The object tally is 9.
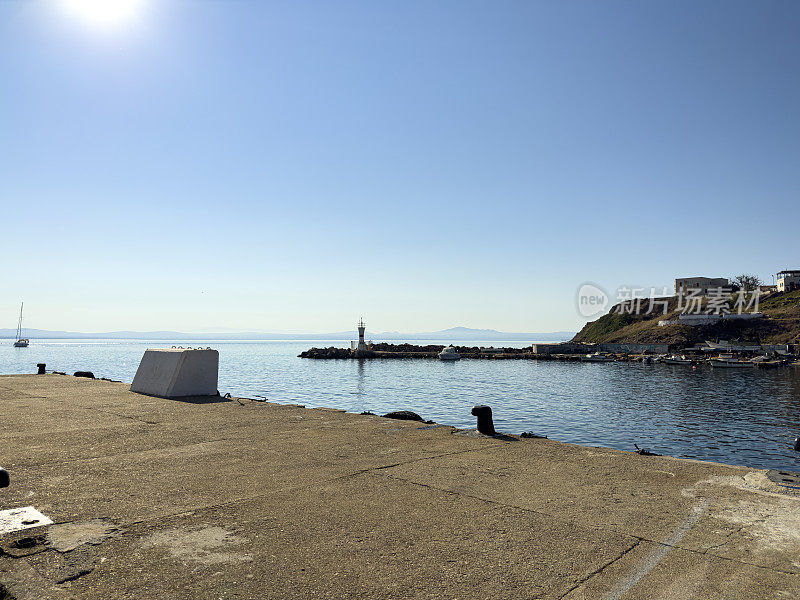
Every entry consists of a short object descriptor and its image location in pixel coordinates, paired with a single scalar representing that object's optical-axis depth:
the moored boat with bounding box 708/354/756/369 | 87.25
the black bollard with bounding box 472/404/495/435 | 10.34
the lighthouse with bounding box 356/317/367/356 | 126.62
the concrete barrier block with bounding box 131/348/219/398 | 15.81
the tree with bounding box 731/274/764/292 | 155.00
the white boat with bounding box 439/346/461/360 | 117.25
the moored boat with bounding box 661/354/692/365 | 94.39
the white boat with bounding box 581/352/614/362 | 108.56
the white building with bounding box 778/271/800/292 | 143.88
